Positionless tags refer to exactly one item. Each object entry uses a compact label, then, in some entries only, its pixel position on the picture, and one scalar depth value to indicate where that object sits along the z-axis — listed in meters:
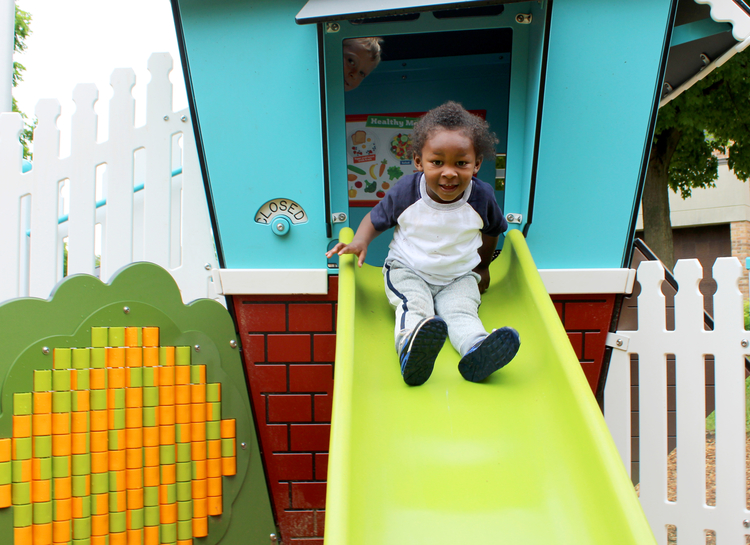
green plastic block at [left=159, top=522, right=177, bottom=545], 2.45
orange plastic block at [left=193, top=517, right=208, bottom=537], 2.54
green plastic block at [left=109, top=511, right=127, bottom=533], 2.33
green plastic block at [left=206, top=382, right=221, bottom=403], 2.60
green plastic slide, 1.61
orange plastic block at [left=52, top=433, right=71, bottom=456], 2.21
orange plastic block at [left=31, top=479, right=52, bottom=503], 2.18
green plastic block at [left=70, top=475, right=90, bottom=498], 2.25
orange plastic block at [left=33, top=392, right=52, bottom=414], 2.19
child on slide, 2.28
